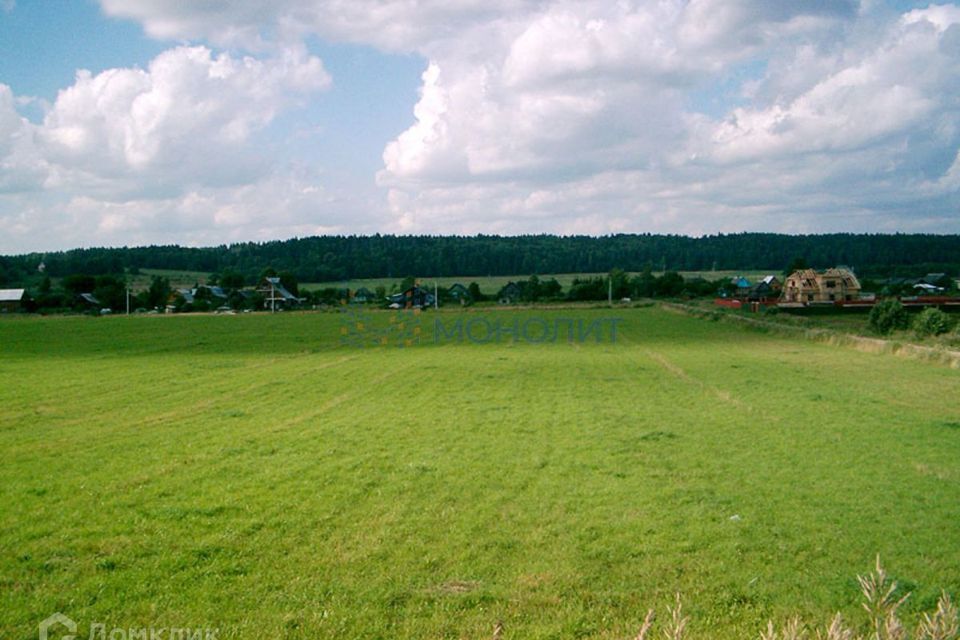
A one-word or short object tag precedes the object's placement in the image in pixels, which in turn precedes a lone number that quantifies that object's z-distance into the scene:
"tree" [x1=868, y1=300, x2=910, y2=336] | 42.44
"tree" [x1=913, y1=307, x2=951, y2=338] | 37.84
